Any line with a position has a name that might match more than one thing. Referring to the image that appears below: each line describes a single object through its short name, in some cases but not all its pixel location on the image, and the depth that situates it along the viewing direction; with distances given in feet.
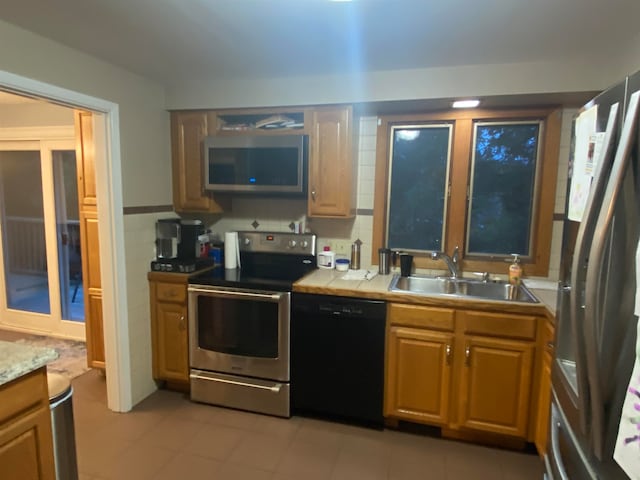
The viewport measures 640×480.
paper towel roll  9.79
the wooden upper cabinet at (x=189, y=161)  9.65
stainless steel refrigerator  2.64
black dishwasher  7.94
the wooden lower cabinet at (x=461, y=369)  7.30
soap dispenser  8.46
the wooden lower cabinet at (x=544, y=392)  6.80
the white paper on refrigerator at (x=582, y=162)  3.36
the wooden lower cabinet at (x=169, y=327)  9.16
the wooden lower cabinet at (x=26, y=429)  3.85
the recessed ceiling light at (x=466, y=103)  8.26
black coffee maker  9.33
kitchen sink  8.61
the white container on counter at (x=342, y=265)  9.61
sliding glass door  12.66
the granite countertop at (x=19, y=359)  3.78
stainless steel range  8.39
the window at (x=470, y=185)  8.80
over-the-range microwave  8.95
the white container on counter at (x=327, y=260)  9.87
